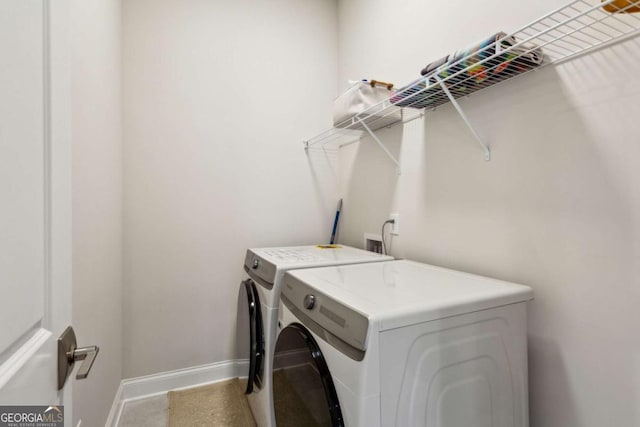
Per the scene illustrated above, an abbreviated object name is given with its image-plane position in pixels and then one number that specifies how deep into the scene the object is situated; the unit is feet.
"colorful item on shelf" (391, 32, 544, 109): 3.16
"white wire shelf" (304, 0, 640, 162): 2.78
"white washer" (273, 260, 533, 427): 2.37
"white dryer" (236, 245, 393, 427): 4.21
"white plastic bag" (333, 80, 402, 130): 5.47
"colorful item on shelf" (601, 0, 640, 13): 2.38
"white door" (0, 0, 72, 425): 1.38
